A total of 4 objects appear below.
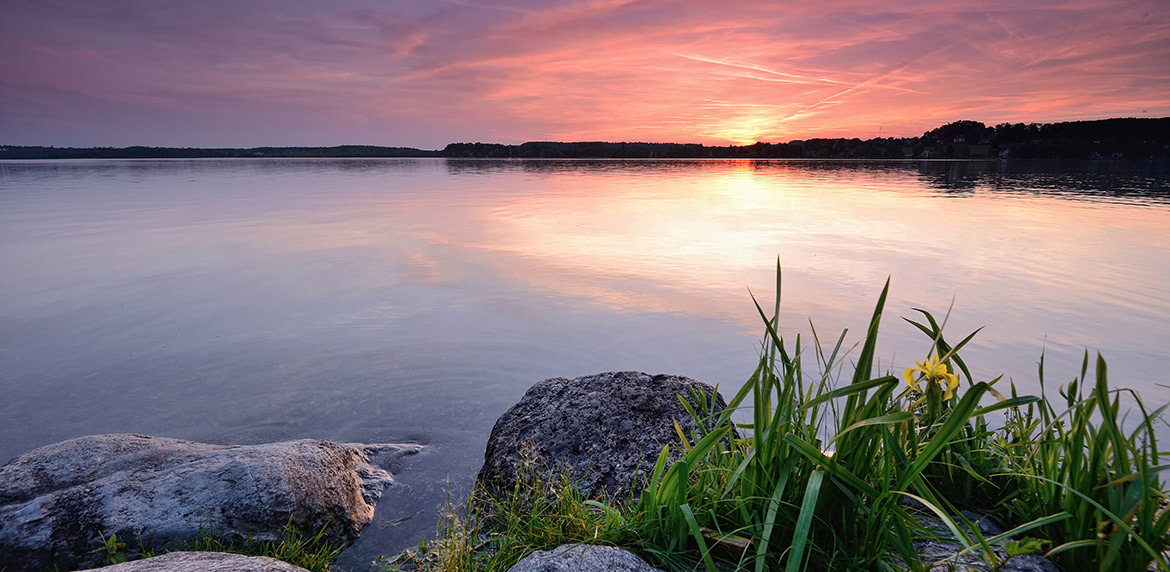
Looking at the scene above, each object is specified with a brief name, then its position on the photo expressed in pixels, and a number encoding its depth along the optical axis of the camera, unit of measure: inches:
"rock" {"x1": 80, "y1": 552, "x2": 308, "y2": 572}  95.1
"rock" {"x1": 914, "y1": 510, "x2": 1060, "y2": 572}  74.7
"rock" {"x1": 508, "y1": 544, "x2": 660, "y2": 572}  81.0
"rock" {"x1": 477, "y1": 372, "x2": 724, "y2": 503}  149.7
